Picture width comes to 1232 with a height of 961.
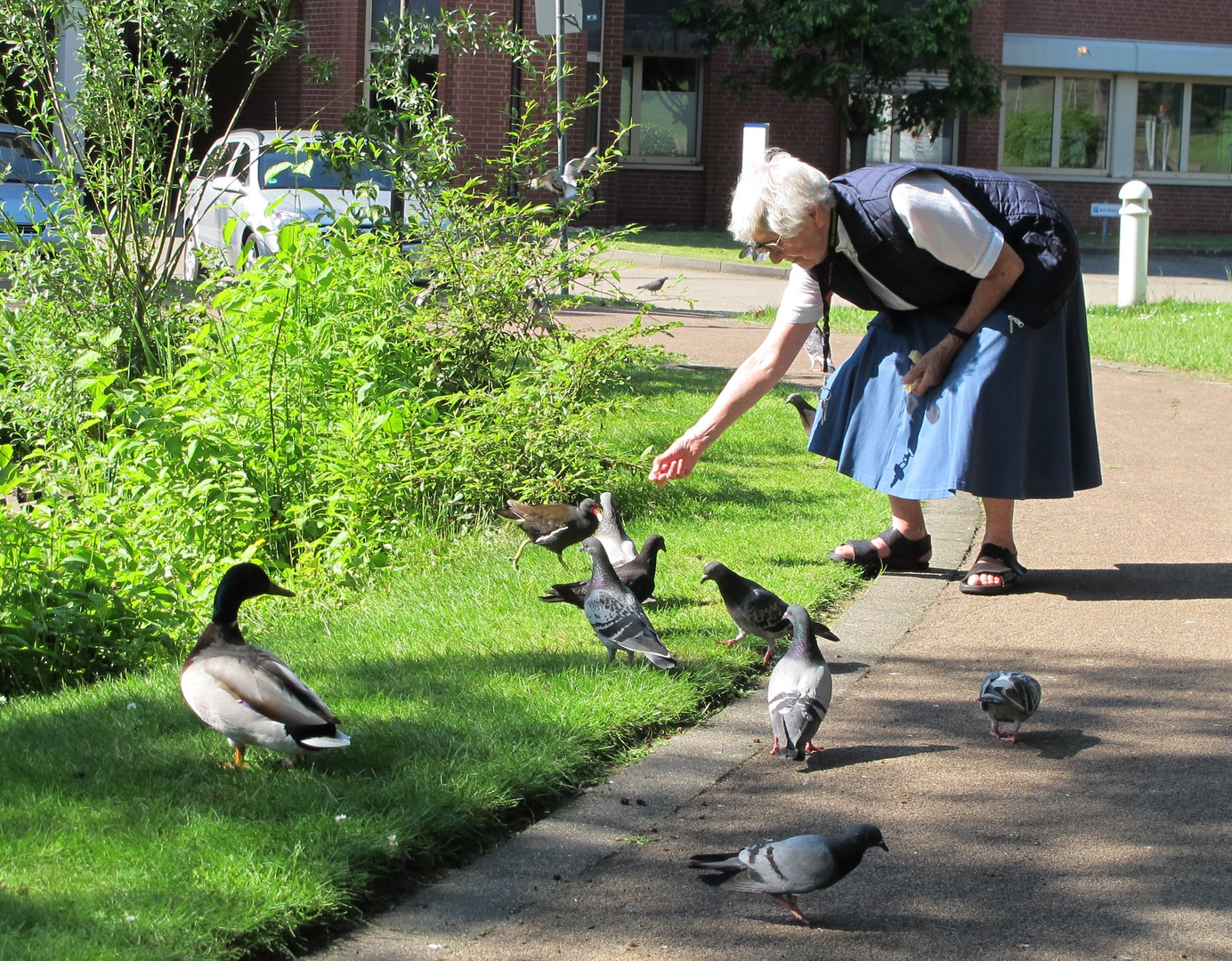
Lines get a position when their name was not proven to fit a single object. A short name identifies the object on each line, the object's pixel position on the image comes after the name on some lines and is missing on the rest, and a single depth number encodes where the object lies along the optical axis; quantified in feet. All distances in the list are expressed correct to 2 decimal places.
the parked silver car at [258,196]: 50.62
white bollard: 51.49
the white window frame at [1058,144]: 107.86
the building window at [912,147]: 105.19
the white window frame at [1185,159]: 110.52
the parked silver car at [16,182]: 55.98
